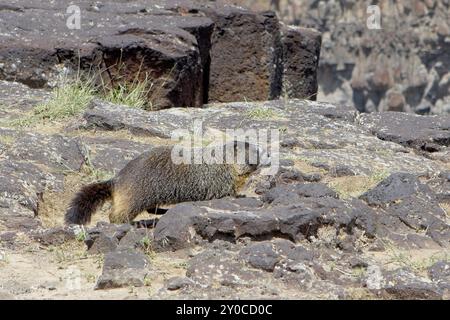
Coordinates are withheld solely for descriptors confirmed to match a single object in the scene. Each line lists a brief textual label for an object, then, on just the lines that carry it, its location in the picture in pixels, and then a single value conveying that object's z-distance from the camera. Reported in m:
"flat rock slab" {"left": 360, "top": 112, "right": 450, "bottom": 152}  16.81
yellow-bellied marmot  12.33
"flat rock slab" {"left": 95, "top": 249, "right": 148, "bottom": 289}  9.95
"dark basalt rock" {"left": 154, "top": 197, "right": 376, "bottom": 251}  11.15
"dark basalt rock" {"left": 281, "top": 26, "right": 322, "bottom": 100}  21.02
